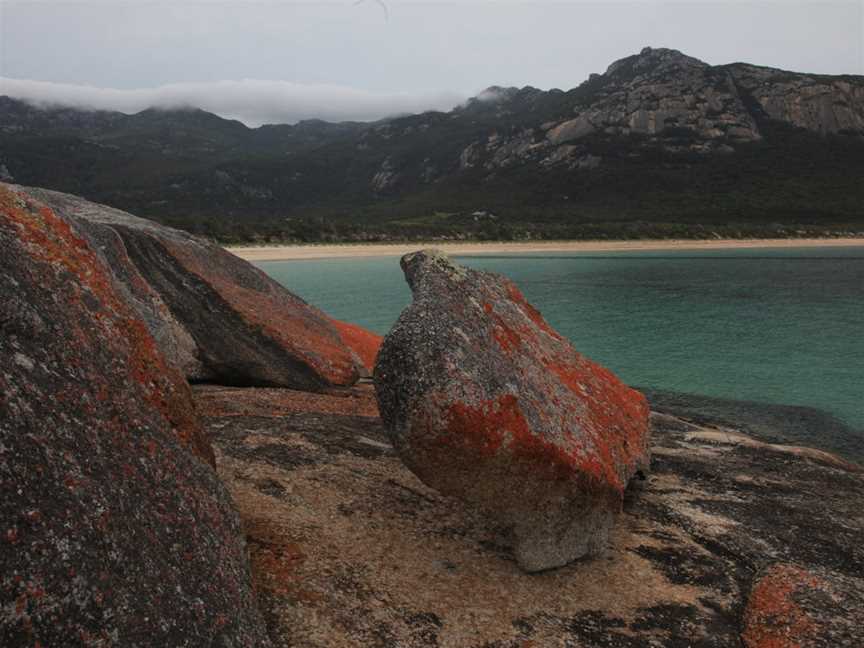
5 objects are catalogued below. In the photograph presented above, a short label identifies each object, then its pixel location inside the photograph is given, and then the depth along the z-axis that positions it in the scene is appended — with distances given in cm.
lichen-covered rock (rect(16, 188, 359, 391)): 1127
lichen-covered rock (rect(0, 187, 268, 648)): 312
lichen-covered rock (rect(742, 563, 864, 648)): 575
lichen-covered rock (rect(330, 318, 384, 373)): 1636
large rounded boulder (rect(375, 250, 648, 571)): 599
